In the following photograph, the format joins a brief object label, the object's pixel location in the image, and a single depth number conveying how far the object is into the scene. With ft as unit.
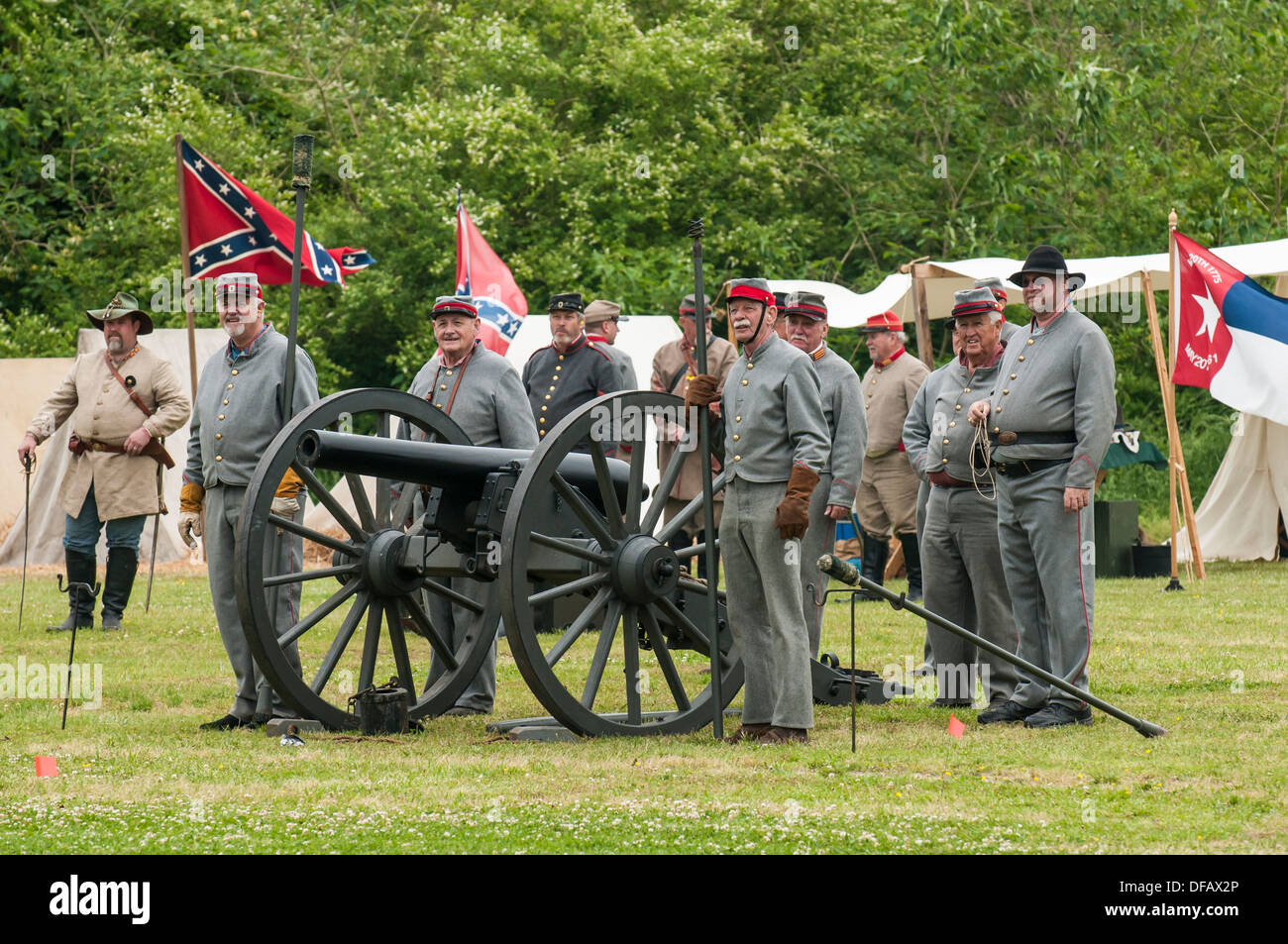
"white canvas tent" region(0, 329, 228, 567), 50.26
